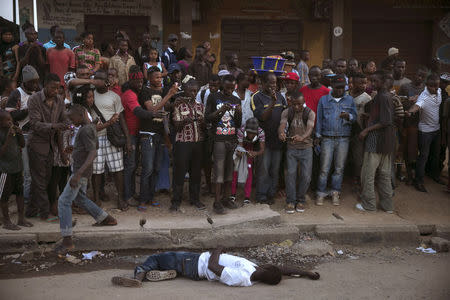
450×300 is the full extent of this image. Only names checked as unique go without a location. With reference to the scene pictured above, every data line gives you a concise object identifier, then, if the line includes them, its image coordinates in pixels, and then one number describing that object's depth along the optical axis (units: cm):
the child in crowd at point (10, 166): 628
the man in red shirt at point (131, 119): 709
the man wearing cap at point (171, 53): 934
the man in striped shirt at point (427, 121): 829
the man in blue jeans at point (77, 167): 580
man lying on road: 499
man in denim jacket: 755
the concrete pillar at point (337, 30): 1185
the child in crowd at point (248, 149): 713
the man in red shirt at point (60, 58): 826
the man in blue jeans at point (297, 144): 726
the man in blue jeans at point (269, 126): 729
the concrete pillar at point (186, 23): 1145
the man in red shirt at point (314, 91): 790
